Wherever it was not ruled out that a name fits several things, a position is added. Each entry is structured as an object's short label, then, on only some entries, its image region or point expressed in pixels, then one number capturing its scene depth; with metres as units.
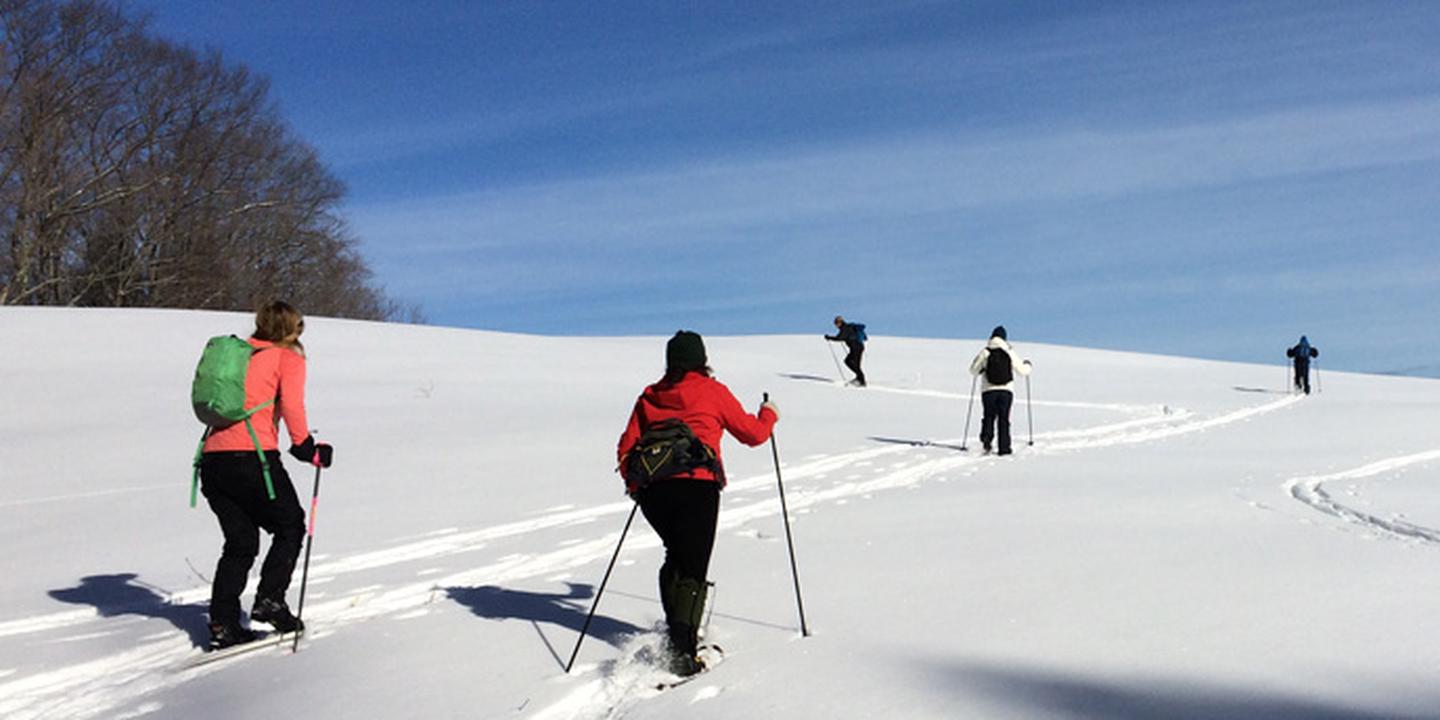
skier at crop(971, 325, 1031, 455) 14.55
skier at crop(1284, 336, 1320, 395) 28.56
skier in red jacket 4.95
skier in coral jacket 5.65
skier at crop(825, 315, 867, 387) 25.08
